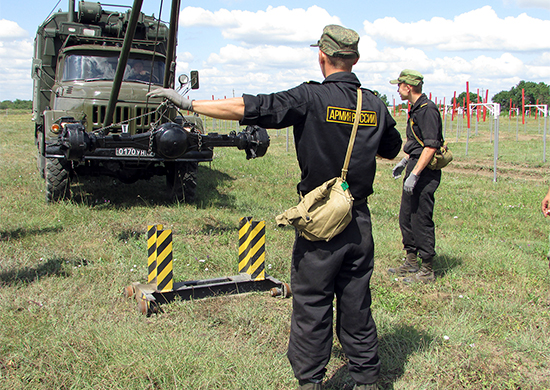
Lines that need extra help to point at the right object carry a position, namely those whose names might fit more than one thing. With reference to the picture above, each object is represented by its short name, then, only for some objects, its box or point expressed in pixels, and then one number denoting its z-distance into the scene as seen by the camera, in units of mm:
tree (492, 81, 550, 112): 74400
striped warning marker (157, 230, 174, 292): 4227
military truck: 6109
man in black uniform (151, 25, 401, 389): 2568
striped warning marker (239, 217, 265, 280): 4668
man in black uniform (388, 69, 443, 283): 4715
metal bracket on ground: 4184
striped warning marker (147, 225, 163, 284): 4242
